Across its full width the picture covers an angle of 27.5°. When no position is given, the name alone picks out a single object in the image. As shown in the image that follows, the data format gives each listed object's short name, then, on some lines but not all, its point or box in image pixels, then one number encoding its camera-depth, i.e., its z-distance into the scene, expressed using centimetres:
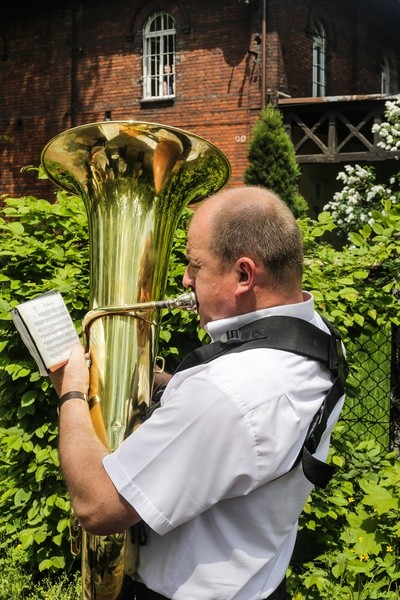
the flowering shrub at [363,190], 1318
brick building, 1559
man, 165
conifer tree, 1391
